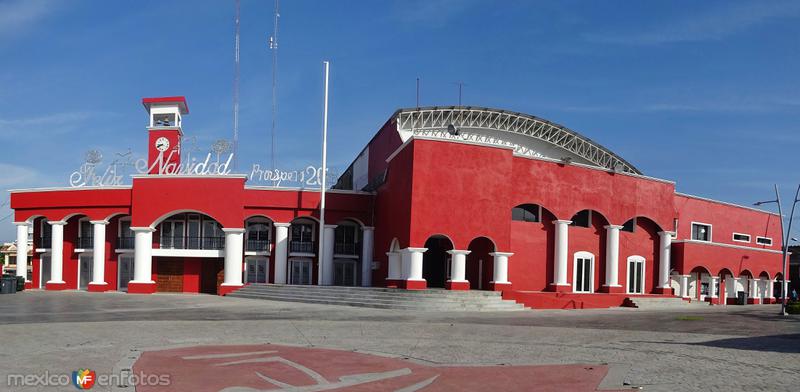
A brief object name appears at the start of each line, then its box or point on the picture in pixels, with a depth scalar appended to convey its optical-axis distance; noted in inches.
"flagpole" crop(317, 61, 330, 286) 1577.3
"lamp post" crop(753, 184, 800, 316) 1424.7
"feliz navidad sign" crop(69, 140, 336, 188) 1606.8
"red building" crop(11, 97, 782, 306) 1398.9
